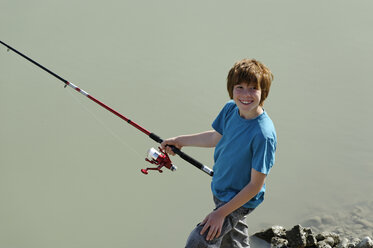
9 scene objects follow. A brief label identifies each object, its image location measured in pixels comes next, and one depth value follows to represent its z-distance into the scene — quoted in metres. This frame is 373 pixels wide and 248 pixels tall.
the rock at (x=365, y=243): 5.45
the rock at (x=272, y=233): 5.89
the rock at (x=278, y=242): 5.70
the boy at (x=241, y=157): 3.38
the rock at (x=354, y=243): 5.61
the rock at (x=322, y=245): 5.59
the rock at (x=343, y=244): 5.65
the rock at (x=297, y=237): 5.51
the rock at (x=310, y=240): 5.59
